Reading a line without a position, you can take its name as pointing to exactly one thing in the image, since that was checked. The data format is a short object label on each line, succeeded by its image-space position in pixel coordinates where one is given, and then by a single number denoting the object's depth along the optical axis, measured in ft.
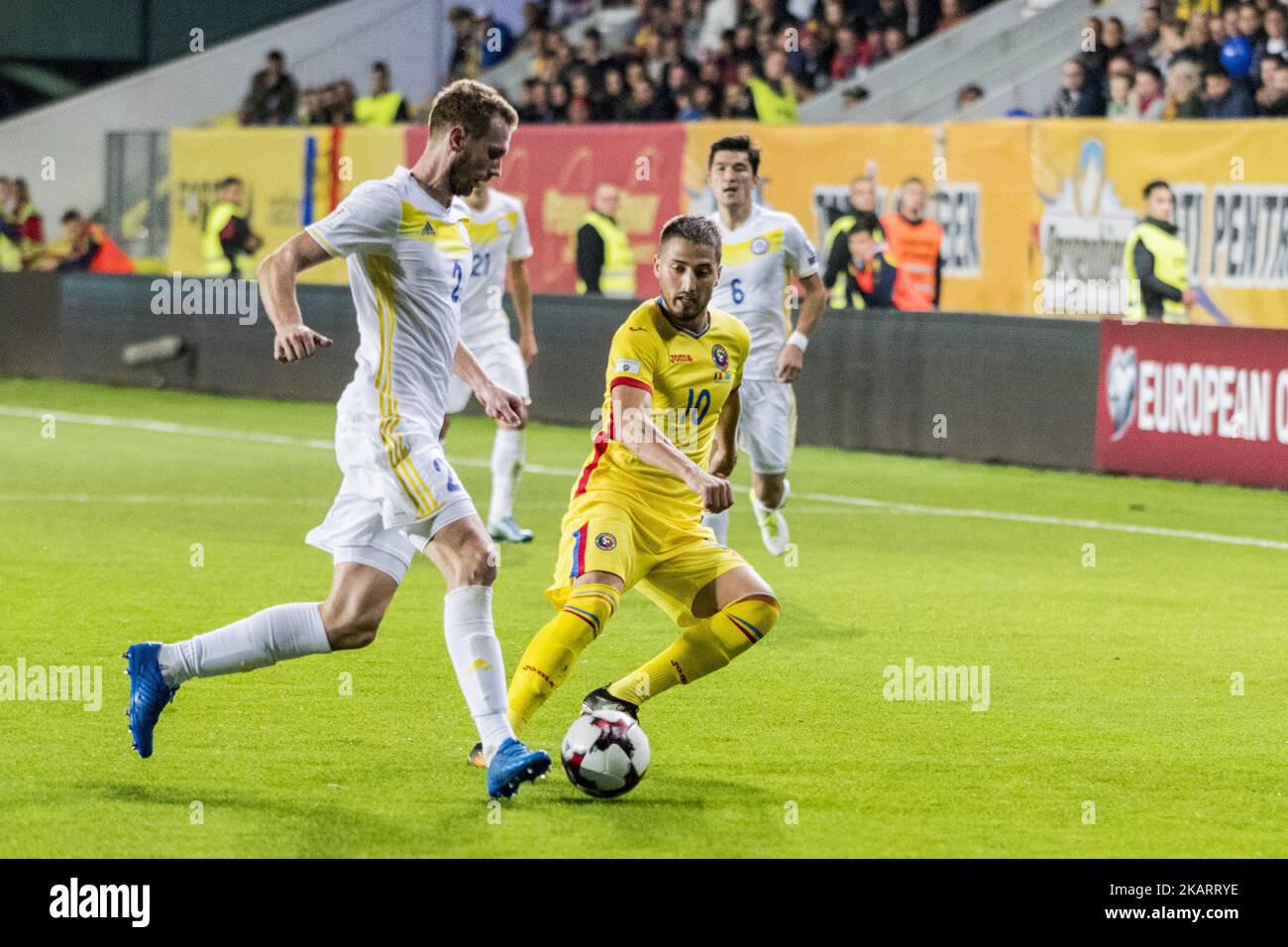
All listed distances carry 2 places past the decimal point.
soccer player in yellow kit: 21.68
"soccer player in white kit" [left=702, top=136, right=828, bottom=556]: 35.09
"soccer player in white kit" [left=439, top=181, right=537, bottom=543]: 39.34
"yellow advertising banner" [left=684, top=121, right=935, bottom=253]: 60.70
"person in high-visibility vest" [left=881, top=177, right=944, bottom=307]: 58.80
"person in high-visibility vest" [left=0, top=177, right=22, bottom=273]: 84.12
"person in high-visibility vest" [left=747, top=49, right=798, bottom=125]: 74.59
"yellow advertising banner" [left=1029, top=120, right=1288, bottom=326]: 52.75
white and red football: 20.66
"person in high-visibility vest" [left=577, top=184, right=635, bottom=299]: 66.18
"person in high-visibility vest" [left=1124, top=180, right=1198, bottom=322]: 53.36
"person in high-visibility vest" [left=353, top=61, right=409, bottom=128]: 87.04
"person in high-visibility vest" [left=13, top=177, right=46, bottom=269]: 84.58
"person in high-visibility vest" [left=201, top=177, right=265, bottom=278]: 76.48
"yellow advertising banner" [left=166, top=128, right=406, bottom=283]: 77.41
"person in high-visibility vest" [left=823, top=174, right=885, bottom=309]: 60.13
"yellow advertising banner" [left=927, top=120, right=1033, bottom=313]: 57.98
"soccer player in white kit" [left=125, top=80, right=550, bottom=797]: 20.45
